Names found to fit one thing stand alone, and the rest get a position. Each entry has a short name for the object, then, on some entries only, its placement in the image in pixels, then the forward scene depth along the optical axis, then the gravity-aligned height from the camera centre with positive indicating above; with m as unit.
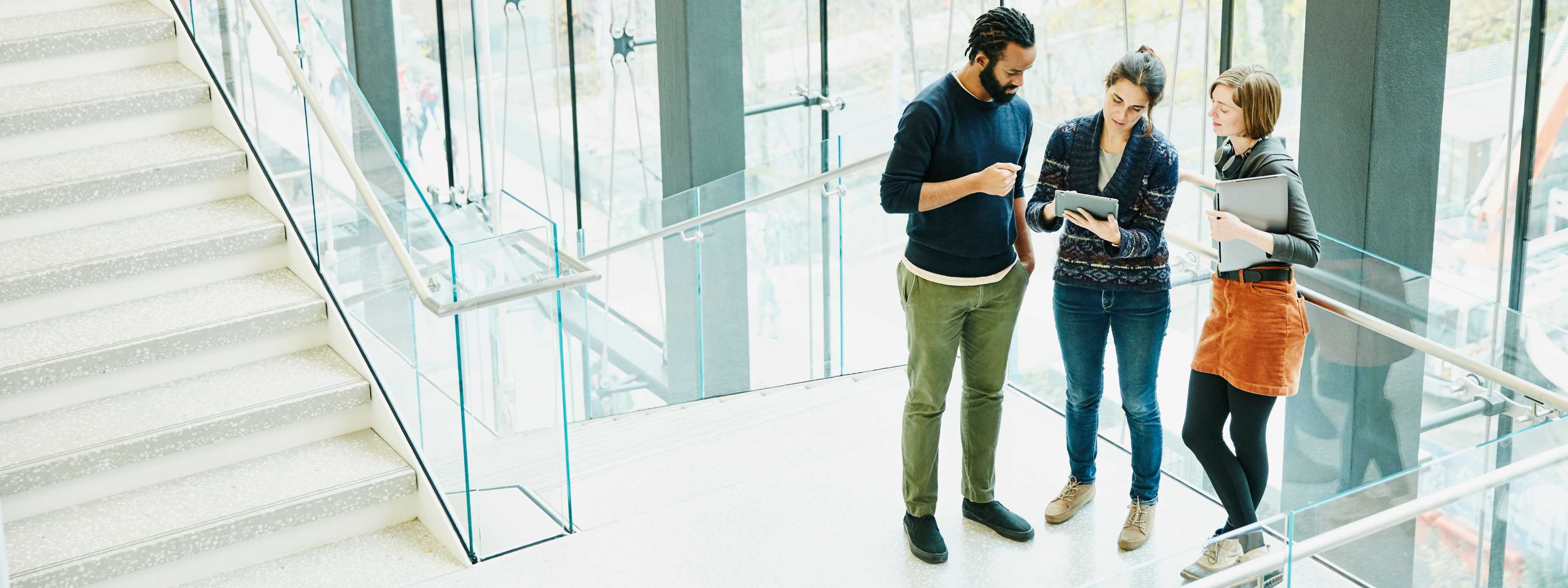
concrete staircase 3.95 -1.38
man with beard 3.66 -0.93
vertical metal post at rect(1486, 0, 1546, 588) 4.79 -0.93
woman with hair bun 3.66 -0.94
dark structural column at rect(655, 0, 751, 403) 5.39 -1.18
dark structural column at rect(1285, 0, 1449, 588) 4.08 -1.02
